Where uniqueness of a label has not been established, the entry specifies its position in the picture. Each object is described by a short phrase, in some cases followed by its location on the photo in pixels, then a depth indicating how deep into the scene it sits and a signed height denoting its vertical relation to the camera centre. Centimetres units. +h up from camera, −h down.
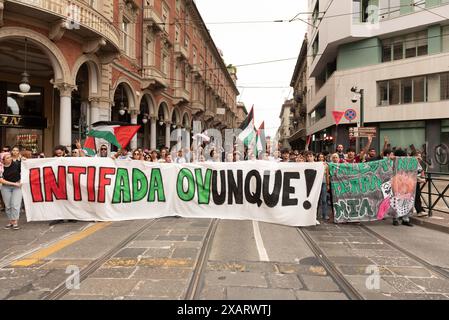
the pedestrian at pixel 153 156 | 1034 +3
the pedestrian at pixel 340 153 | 1038 +13
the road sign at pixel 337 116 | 1588 +195
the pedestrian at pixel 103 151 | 940 +17
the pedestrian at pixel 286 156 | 948 +3
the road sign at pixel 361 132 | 1357 +105
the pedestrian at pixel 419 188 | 827 -77
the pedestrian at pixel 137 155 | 910 +5
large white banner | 754 -76
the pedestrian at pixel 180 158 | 1137 -4
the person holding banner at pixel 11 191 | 704 -73
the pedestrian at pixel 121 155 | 831 +5
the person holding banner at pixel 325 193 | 794 -86
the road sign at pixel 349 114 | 1536 +197
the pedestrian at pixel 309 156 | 869 +2
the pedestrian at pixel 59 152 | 819 +12
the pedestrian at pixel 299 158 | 898 -3
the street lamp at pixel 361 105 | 1803 +280
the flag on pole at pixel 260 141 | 1377 +67
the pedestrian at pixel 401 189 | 798 -77
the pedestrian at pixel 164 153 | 1105 +13
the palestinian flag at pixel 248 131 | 1248 +96
